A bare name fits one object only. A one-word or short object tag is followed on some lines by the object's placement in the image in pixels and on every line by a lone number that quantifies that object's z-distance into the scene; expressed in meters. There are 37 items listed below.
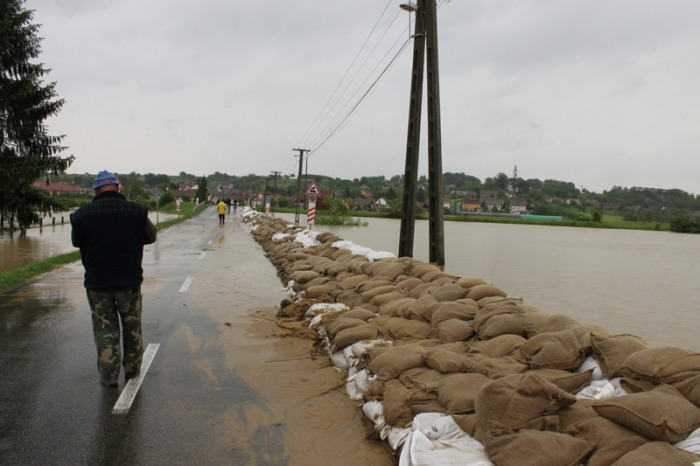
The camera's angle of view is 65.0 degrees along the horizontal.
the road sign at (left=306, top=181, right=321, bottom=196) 25.81
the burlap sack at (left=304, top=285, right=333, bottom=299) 8.58
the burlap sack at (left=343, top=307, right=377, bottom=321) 6.21
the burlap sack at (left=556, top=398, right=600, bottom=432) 3.00
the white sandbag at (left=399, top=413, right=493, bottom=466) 2.88
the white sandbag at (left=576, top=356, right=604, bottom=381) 3.65
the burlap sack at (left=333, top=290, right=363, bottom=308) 7.45
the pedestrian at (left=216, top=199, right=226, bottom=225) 36.06
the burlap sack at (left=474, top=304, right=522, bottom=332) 5.04
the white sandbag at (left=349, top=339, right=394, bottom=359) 5.04
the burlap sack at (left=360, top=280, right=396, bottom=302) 7.27
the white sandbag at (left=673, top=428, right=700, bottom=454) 2.48
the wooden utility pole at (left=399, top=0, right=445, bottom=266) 11.02
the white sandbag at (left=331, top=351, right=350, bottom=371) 5.33
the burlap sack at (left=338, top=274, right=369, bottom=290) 8.38
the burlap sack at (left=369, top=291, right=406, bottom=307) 6.91
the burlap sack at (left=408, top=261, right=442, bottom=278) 7.91
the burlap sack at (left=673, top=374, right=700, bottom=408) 2.90
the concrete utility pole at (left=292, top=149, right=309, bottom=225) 47.99
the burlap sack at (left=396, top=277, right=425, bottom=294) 7.32
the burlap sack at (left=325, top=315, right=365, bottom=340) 5.82
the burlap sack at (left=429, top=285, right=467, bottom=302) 6.05
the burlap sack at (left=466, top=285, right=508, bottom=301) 5.95
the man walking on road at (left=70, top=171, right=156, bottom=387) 4.57
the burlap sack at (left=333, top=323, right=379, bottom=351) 5.48
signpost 25.31
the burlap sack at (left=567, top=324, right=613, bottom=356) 3.88
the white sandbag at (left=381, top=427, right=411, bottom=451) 3.46
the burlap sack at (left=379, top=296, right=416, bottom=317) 6.12
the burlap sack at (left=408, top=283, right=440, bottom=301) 6.77
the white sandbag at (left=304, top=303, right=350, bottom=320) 6.99
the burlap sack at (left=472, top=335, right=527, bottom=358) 4.38
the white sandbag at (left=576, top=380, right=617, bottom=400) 3.31
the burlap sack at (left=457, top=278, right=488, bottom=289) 6.32
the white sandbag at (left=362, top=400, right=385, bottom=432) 3.81
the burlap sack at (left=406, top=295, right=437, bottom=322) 5.72
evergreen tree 19.42
